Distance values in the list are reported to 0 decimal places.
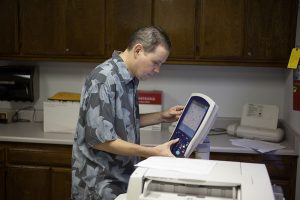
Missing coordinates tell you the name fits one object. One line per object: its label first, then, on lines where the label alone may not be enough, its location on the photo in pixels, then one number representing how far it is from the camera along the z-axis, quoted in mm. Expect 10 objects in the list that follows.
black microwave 3211
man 1487
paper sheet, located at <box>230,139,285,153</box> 2541
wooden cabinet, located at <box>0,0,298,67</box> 2768
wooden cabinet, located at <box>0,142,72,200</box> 2751
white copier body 1172
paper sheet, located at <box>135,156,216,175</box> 1249
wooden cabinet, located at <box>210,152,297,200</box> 2557
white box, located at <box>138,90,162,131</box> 2953
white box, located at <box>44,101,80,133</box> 2837
